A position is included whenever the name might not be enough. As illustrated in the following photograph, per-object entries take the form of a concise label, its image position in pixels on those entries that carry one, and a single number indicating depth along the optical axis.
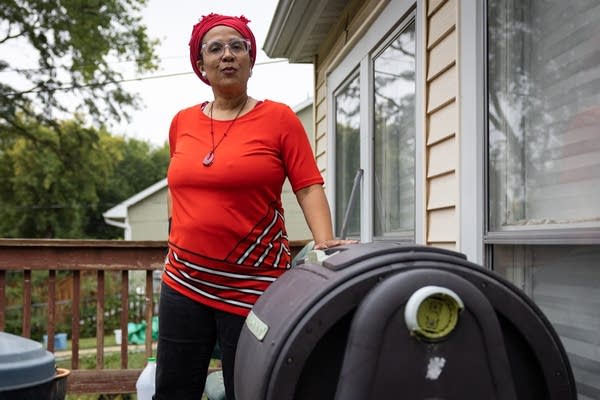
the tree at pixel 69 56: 15.70
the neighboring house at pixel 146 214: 20.80
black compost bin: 1.18
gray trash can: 1.65
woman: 1.82
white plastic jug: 3.01
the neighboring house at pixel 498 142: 1.71
